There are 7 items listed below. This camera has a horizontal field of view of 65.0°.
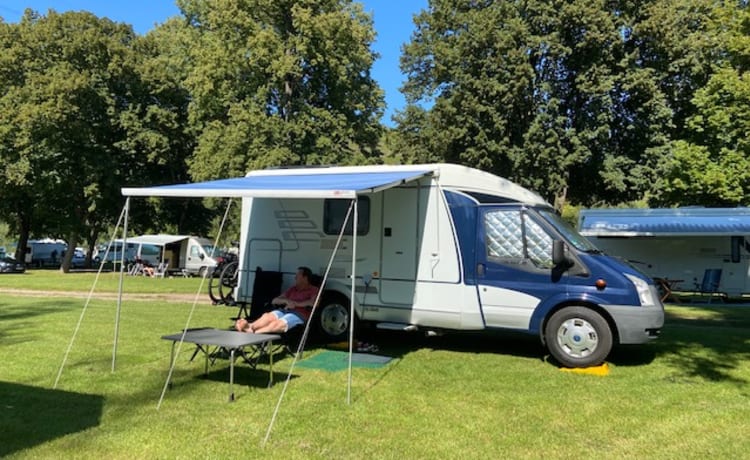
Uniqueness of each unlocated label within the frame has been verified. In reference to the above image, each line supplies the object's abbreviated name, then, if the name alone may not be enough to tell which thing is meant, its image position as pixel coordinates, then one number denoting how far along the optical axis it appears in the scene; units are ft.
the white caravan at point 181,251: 105.29
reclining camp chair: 29.78
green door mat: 24.16
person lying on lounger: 24.90
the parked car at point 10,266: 112.78
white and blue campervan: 24.18
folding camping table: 19.70
